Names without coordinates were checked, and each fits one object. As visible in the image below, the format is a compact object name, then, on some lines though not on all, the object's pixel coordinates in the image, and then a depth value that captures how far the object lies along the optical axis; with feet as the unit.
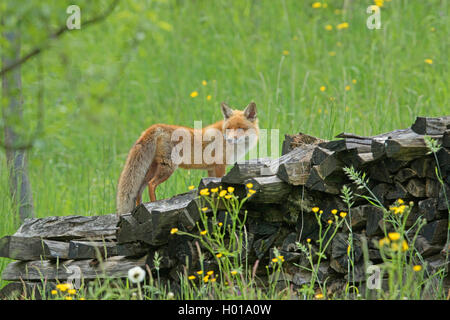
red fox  36.96
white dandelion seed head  20.54
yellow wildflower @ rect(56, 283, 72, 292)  23.32
